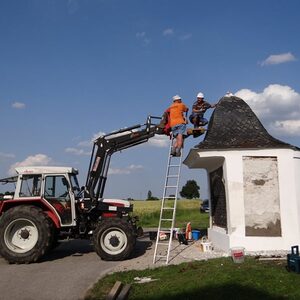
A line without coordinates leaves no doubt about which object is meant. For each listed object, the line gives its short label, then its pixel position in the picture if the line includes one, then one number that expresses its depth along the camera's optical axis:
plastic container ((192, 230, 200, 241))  18.36
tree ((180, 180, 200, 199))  112.05
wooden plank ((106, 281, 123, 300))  8.51
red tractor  13.71
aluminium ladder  13.32
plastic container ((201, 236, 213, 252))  14.86
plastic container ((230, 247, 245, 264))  11.91
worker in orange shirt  14.03
